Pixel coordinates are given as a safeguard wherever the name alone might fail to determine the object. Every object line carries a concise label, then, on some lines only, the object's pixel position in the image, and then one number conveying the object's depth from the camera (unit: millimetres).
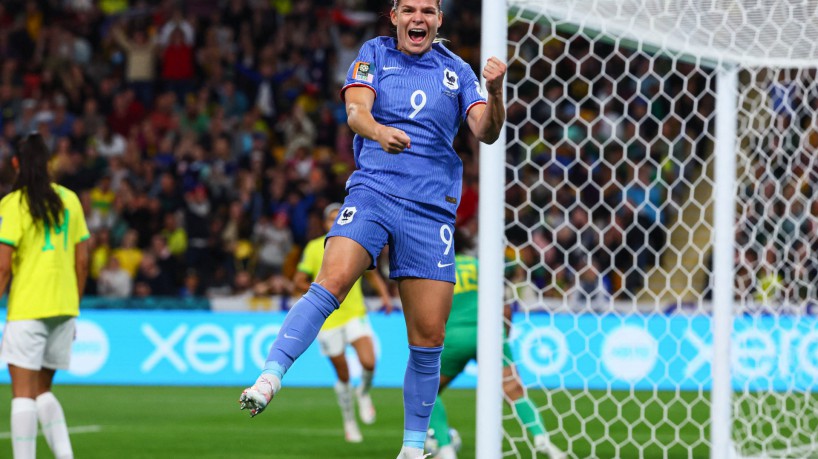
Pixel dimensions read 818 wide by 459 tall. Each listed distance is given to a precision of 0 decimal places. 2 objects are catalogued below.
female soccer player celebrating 8844
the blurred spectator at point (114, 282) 30531
